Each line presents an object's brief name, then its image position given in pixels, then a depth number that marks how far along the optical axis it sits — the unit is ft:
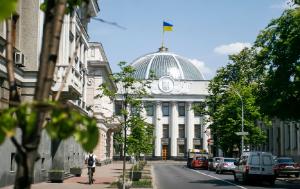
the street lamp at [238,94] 165.07
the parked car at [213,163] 173.76
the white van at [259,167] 94.02
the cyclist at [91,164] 88.22
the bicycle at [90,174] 87.25
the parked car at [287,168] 130.27
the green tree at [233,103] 182.80
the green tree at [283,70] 92.89
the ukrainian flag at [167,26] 313.36
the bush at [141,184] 82.23
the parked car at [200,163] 200.64
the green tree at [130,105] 85.53
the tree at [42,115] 9.27
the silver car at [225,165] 150.41
